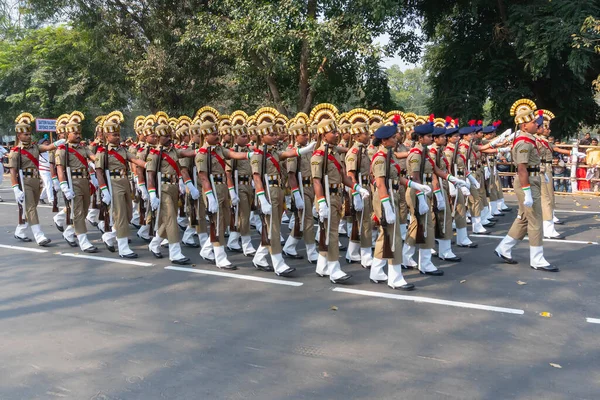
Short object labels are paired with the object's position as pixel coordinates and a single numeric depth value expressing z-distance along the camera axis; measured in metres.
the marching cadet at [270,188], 7.51
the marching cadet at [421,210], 7.57
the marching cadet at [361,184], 7.61
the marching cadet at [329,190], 7.05
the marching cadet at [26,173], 9.86
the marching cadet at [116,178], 8.90
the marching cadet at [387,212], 6.78
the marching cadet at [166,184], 8.34
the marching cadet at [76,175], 9.33
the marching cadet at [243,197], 9.06
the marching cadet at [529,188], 7.75
